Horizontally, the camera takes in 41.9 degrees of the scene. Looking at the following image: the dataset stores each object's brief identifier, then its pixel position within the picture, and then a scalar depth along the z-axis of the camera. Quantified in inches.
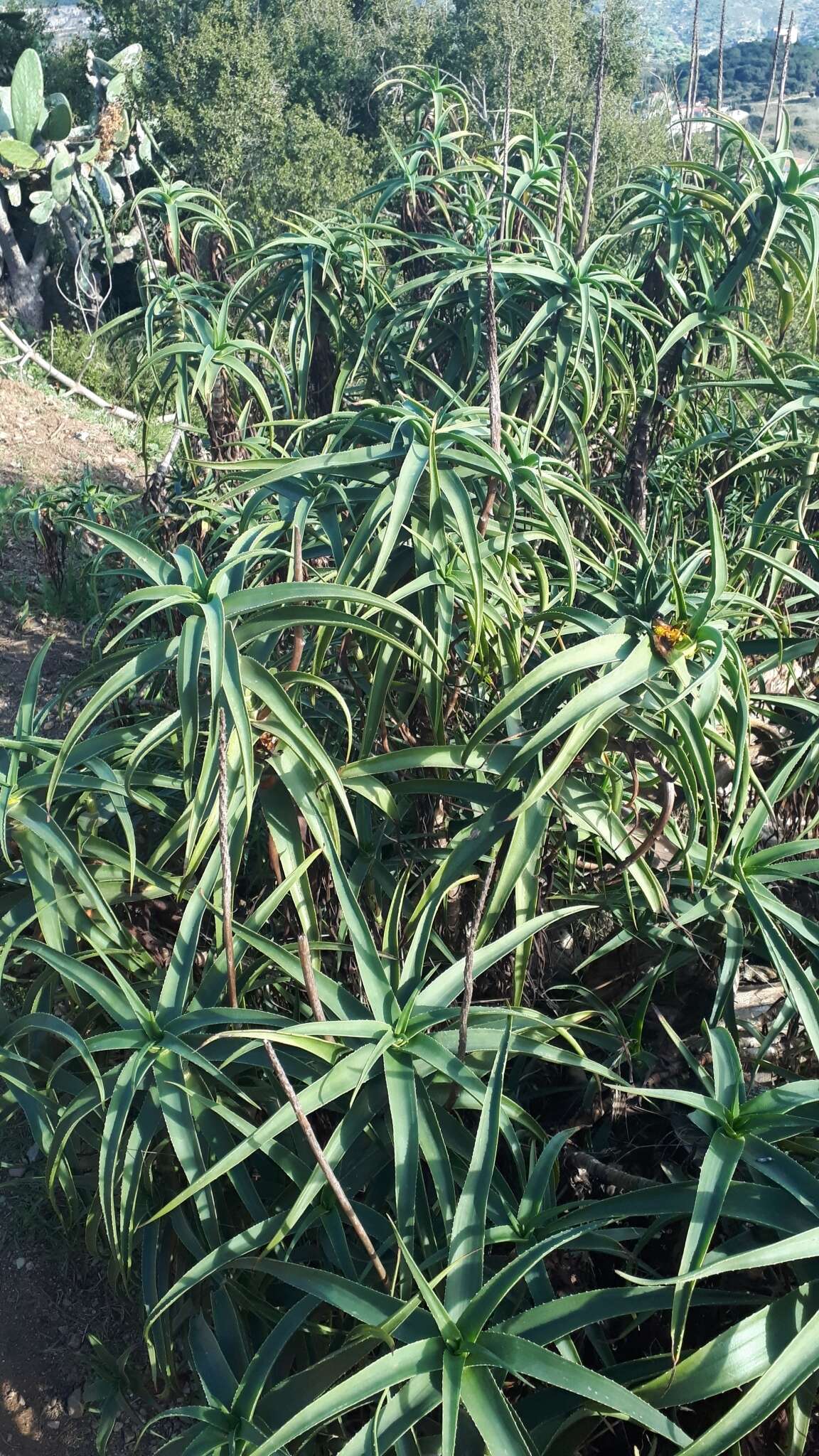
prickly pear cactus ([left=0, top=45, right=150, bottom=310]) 201.0
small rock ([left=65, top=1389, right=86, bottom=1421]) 50.0
